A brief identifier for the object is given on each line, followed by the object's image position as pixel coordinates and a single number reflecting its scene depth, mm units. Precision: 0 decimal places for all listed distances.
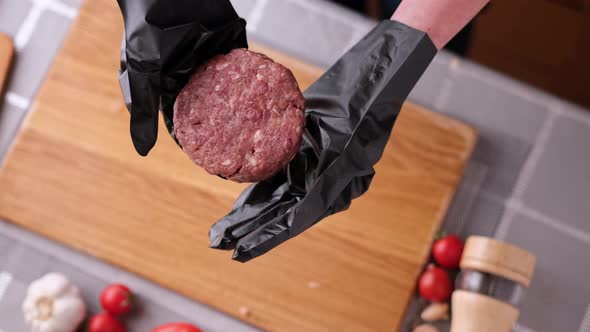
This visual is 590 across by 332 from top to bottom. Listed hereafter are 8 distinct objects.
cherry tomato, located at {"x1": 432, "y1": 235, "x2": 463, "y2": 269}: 1425
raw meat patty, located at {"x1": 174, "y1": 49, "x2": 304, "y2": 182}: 985
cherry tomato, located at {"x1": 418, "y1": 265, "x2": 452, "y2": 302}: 1411
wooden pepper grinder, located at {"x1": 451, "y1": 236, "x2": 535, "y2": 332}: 1330
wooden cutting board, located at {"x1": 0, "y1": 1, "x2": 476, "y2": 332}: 1436
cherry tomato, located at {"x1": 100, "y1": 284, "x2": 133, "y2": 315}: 1424
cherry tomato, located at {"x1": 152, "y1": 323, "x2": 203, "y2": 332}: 1404
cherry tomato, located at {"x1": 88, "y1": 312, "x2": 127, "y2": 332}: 1423
